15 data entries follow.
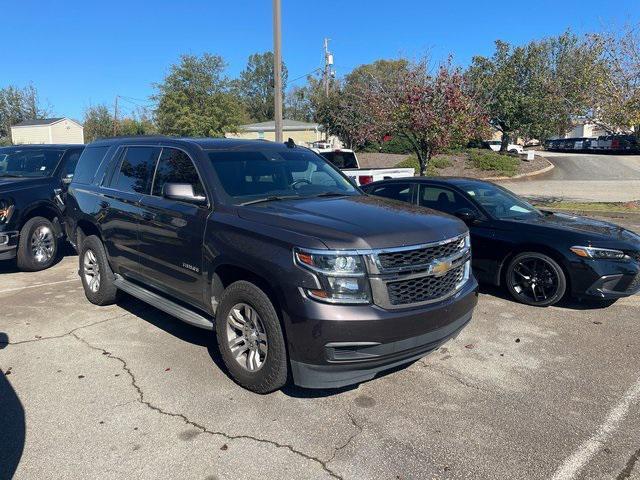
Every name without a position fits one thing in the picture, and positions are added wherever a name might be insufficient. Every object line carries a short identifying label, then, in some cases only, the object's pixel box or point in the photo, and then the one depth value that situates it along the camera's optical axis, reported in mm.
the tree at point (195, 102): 37125
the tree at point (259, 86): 90875
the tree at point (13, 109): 60781
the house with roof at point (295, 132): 53719
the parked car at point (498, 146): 46369
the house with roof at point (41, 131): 55750
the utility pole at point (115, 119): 47900
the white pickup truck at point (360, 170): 11300
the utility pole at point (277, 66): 13289
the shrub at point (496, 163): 29594
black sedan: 5582
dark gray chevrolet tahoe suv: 3379
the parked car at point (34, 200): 7652
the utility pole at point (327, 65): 39975
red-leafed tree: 14328
